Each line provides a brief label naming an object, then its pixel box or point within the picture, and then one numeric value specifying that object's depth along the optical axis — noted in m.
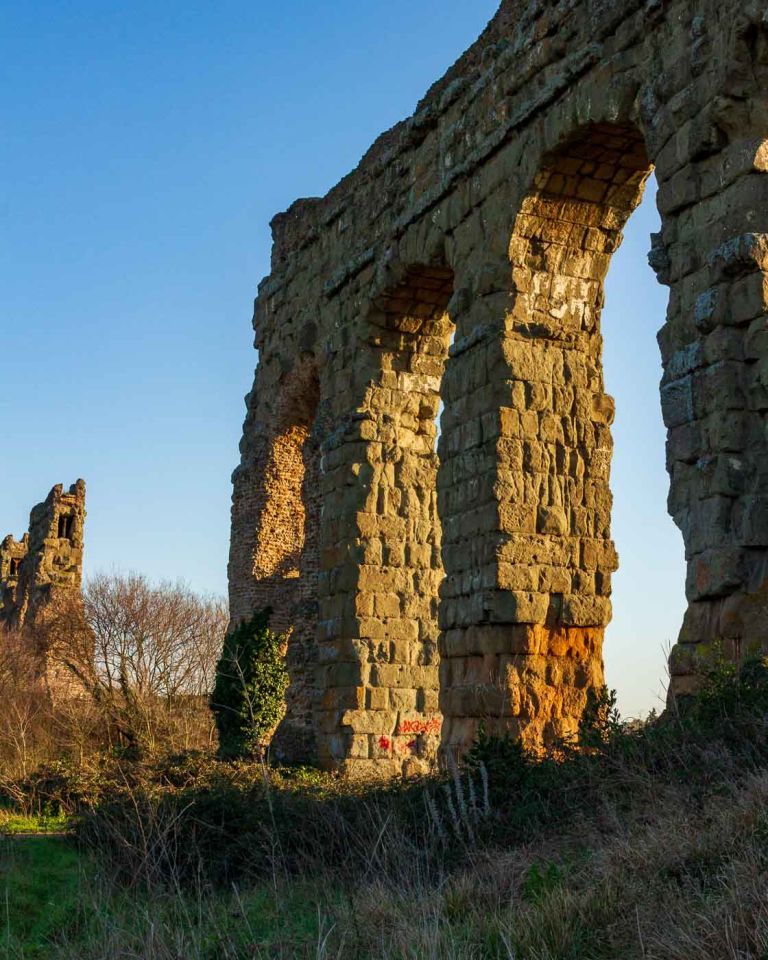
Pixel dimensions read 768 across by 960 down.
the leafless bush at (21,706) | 13.32
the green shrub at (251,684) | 14.59
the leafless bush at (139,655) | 17.67
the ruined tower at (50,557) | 28.92
